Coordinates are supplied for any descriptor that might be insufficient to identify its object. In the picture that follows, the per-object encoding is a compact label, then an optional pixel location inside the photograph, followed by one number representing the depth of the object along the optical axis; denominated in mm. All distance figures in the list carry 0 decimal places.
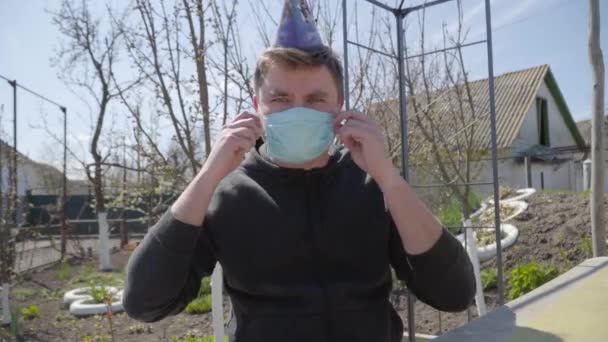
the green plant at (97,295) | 6486
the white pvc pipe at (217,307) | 2709
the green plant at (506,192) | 10000
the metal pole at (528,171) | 13127
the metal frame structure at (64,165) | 6703
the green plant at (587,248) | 5402
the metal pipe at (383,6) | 2970
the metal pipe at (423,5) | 3102
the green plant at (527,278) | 4539
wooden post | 4605
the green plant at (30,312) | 6234
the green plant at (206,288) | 6012
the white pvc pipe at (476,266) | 4004
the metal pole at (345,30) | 2696
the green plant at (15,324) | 5207
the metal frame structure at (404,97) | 2797
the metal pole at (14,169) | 6707
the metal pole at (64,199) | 10242
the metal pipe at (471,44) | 3186
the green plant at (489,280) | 5148
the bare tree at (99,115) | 9938
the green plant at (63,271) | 9047
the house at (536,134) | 14531
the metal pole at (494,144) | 2924
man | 1246
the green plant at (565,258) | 5280
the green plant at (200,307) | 5766
